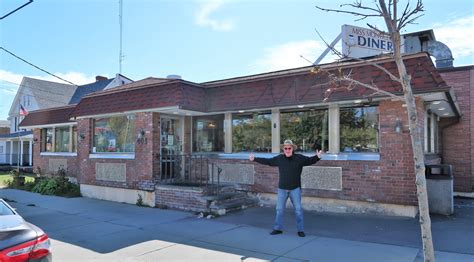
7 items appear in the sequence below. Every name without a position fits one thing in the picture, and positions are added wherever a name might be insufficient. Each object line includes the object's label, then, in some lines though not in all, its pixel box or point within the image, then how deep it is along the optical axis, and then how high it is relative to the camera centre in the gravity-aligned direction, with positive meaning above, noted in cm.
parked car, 386 -107
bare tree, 359 +22
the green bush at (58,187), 1386 -171
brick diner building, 855 +16
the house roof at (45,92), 3547 +495
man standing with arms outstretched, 725 -70
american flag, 2058 +172
